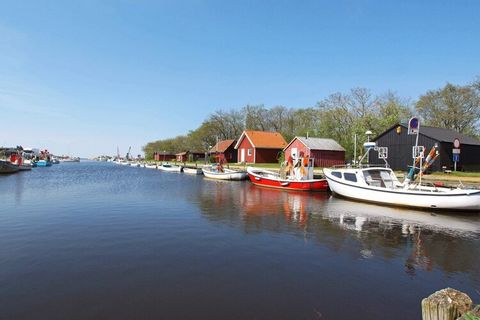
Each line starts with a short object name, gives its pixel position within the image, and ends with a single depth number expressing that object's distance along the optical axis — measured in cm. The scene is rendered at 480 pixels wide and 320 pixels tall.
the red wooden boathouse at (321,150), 4666
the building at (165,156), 12494
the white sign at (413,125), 2272
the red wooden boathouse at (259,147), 6059
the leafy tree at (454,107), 5297
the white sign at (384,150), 3787
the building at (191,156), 9700
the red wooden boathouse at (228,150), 7300
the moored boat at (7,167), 5269
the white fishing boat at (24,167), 6218
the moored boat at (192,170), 5900
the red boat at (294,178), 3006
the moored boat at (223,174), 4406
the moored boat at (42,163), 8925
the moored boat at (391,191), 1884
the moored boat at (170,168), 6907
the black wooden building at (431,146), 3356
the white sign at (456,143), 3362
